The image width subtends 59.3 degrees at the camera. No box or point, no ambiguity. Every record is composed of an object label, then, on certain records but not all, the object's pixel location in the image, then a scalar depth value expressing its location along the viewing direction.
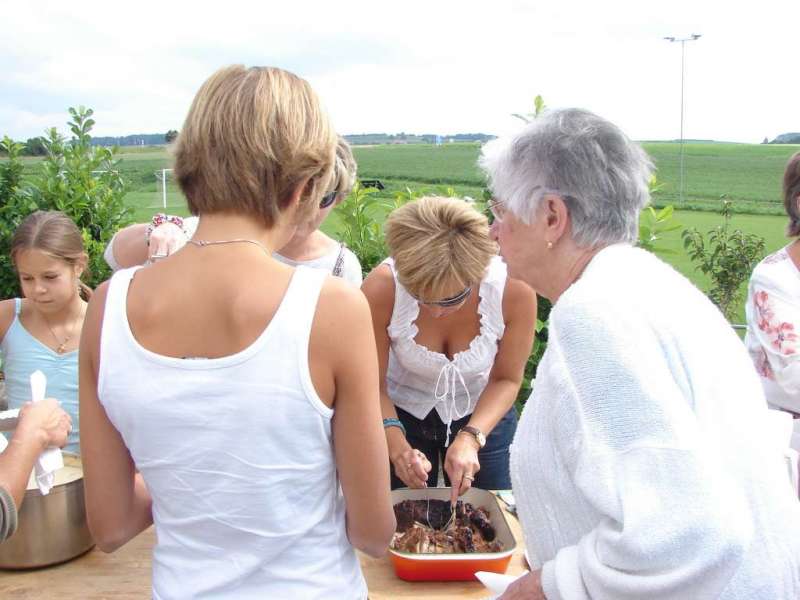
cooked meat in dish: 1.67
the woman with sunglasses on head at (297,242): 1.92
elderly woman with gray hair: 0.97
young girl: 2.49
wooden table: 1.53
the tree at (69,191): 4.66
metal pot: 1.54
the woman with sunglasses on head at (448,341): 2.13
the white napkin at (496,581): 1.37
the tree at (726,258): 6.66
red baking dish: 1.55
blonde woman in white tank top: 0.99
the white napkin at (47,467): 1.48
